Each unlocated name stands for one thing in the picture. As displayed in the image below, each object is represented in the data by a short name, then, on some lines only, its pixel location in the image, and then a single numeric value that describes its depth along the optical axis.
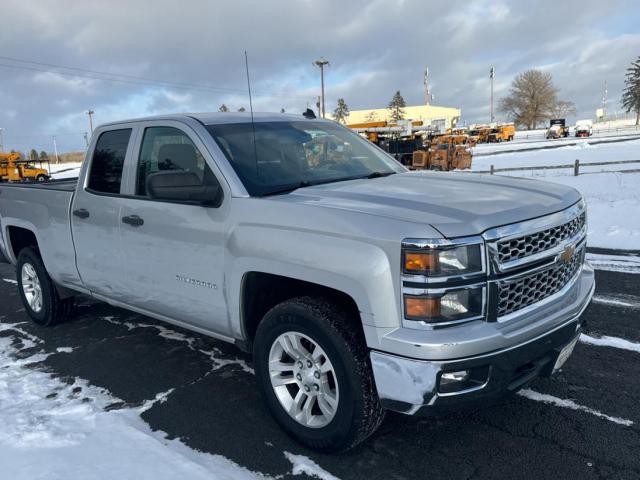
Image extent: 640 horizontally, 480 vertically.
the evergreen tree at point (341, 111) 81.56
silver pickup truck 2.46
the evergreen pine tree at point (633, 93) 81.81
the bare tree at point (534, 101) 92.19
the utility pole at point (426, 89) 94.34
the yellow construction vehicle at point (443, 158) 27.50
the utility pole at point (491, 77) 88.56
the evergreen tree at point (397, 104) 83.00
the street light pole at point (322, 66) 38.59
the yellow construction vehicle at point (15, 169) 33.00
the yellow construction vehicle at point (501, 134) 61.62
